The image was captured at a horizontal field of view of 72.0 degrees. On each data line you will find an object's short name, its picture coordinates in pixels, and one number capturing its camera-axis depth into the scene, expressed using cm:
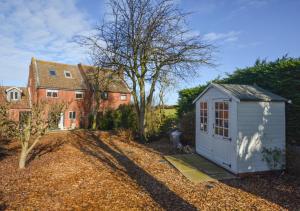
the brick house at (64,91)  2469
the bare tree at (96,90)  1444
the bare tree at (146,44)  1170
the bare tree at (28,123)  753
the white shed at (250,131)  682
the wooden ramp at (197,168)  667
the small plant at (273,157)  688
